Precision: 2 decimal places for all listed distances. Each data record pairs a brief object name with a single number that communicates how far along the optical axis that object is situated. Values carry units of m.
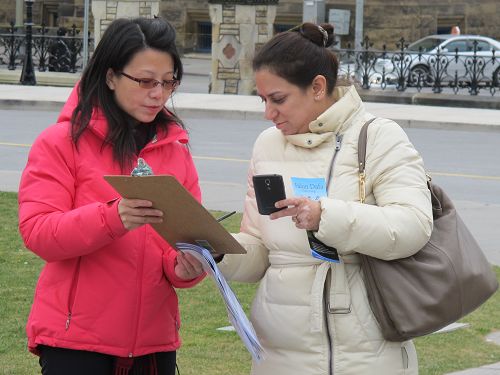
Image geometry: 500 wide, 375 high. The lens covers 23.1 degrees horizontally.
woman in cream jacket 3.61
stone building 44.75
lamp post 28.06
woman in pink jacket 3.62
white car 27.64
